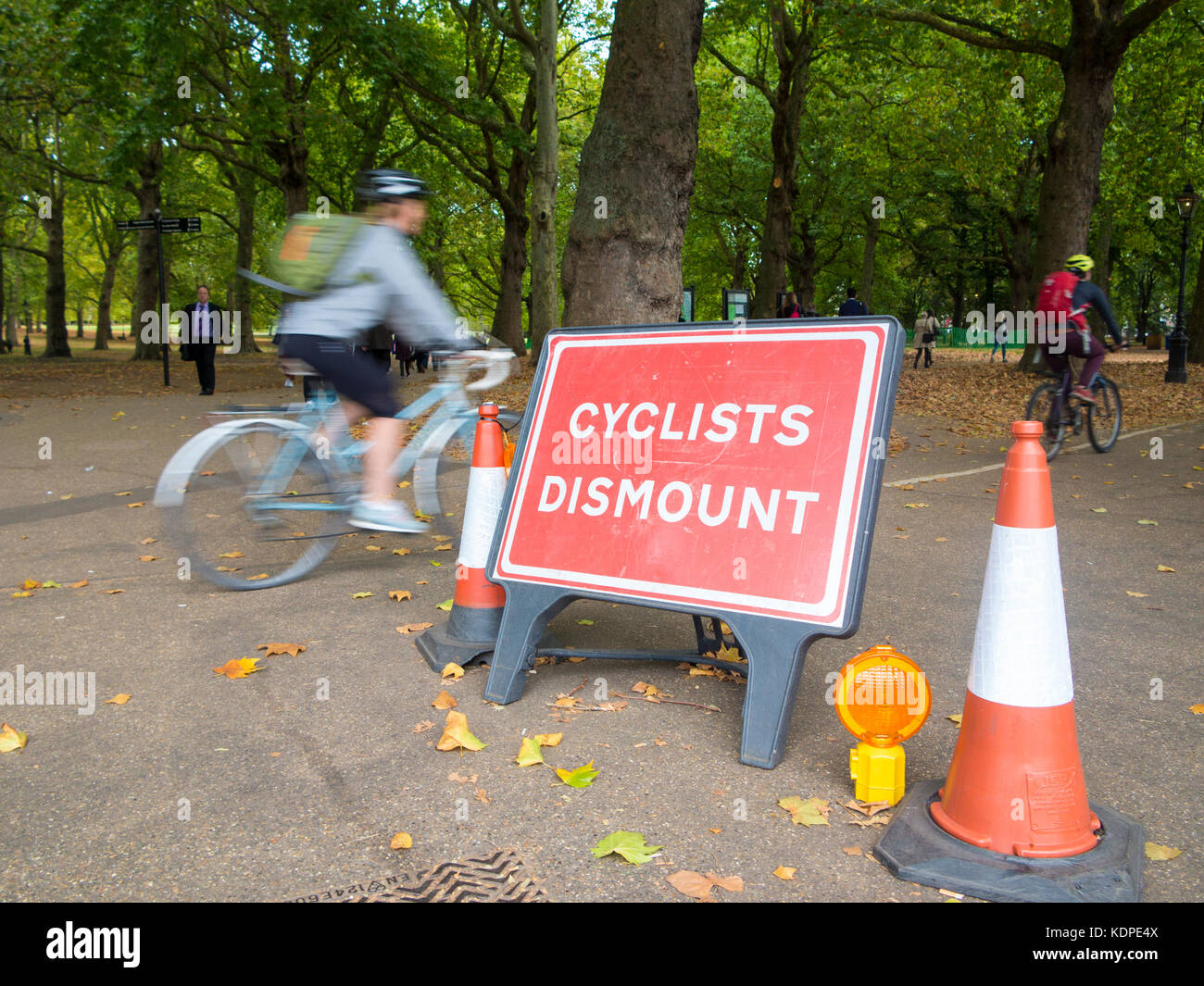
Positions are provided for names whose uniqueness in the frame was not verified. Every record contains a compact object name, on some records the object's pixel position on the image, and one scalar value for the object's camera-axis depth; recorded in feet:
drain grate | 8.14
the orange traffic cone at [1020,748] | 8.57
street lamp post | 62.64
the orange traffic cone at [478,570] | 13.96
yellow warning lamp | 9.36
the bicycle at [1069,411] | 32.47
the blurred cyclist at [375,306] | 15.84
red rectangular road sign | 10.87
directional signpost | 51.39
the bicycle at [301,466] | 16.56
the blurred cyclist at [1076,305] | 30.91
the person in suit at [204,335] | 50.55
